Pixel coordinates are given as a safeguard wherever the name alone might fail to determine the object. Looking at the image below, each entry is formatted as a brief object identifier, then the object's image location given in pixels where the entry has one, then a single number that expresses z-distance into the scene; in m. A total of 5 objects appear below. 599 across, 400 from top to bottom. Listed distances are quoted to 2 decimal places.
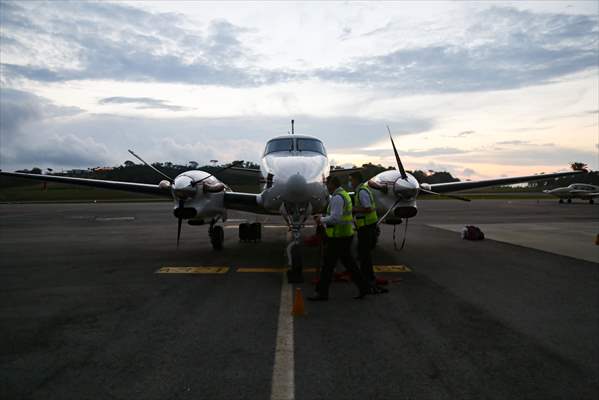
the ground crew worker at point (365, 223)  7.04
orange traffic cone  5.72
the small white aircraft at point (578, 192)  40.46
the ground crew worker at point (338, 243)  6.55
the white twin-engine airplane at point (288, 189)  8.12
